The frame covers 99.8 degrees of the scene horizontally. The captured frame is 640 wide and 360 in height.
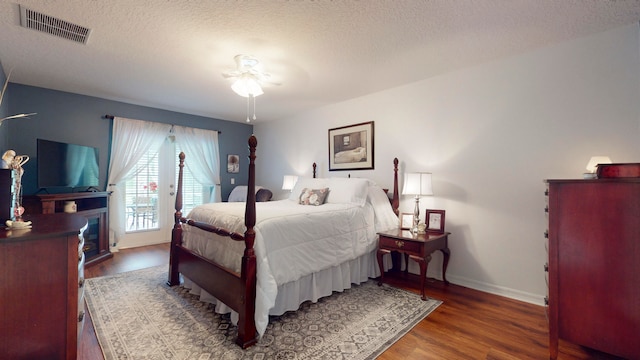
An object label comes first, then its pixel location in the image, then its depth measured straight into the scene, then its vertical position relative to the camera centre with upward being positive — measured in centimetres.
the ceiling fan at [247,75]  271 +107
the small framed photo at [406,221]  321 -49
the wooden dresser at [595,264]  151 -49
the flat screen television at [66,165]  339 +16
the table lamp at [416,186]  294 -6
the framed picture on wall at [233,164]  571 +32
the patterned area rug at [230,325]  181 -116
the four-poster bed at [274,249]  194 -63
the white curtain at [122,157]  429 +34
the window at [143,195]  456 -30
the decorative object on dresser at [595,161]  217 +17
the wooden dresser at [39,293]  117 -53
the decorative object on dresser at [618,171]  158 +7
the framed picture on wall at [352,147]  394 +50
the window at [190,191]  510 -25
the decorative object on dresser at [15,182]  141 -3
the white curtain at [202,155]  506 +47
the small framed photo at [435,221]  306 -47
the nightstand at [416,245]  265 -68
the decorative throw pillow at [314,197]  336 -22
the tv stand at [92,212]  333 -48
